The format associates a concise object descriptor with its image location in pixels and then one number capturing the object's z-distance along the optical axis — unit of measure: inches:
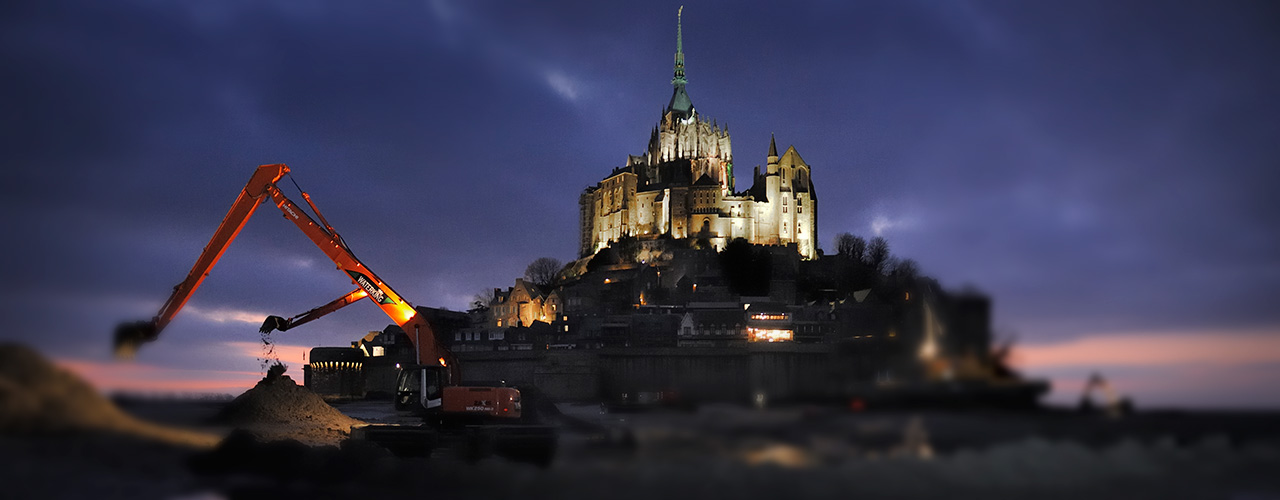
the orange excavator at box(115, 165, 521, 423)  1037.8
